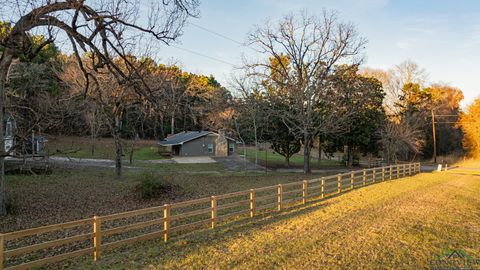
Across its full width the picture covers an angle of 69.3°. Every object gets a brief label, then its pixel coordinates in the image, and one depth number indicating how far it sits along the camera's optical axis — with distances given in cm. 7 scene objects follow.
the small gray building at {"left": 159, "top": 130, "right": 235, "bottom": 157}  4291
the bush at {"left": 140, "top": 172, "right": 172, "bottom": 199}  1518
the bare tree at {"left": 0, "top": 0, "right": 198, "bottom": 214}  965
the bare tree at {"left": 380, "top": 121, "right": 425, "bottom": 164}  3609
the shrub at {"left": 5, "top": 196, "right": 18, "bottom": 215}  1193
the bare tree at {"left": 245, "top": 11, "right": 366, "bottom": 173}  2508
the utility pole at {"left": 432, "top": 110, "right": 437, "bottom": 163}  4588
